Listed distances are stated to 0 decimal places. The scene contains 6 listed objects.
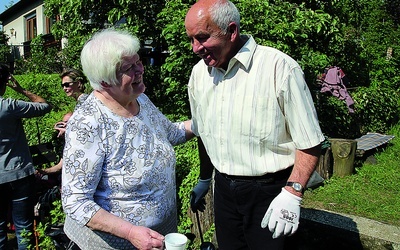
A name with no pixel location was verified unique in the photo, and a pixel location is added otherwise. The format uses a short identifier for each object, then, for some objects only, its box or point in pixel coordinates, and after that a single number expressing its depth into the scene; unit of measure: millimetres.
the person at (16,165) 3514
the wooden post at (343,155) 5641
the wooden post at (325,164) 5543
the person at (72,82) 4316
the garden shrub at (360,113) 6684
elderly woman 1820
